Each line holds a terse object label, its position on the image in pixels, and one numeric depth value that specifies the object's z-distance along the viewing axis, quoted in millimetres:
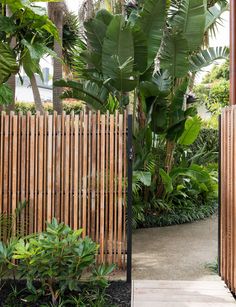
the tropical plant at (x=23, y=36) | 5672
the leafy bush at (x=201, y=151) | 10000
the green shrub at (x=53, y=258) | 3951
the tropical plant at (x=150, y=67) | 7211
